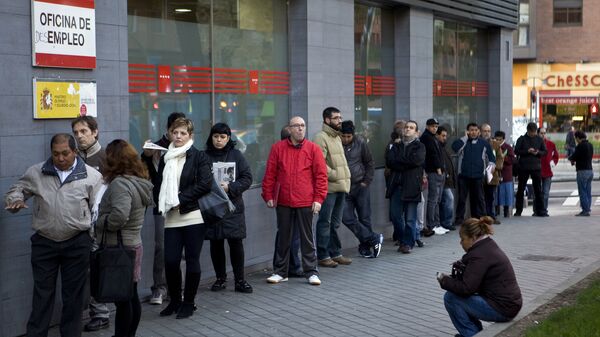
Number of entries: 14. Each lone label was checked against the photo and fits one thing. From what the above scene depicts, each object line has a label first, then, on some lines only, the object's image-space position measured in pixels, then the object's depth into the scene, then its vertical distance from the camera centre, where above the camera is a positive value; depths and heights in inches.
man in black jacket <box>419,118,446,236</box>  621.3 -29.8
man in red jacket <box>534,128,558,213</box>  778.8 -42.0
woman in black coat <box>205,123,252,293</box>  399.2 -28.6
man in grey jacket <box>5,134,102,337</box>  299.0 -31.1
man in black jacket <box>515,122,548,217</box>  754.8 -25.9
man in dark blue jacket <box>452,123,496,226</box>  684.7 -31.8
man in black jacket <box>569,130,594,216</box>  766.5 -36.5
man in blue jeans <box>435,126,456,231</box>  645.3 -45.2
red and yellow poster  336.2 +9.6
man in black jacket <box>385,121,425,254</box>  530.3 -32.0
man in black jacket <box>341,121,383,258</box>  510.0 -35.1
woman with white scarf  352.8 -28.6
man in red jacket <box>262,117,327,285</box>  425.7 -28.5
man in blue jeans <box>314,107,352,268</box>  472.1 -22.7
